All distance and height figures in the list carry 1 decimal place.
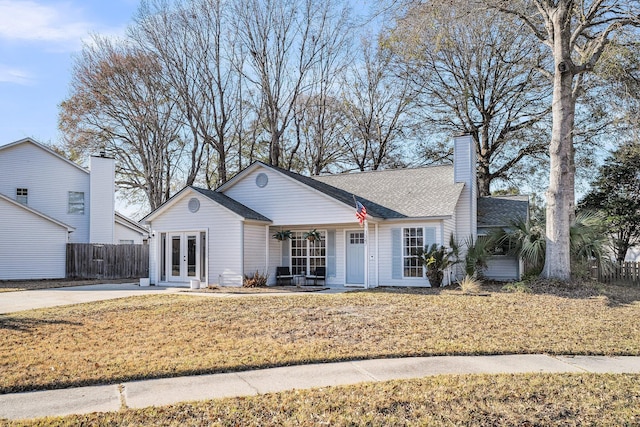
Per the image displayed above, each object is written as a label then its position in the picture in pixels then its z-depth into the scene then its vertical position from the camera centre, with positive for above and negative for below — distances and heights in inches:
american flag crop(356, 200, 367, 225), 636.1 +37.5
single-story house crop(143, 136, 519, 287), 690.8 +22.9
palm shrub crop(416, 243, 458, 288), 644.7 -26.5
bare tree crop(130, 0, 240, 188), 1094.4 +416.6
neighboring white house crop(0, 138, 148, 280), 904.3 +72.0
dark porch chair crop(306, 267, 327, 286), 722.2 -50.6
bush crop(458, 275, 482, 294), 581.3 -55.2
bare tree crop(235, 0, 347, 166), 1100.5 +438.8
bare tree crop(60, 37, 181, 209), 1116.5 +312.2
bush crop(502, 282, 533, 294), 579.0 -58.0
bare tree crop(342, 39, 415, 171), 1194.0 +333.9
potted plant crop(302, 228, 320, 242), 722.2 +10.2
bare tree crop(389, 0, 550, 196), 1023.0 +329.5
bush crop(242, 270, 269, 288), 685.3 -54.4
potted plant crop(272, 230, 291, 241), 743.1 +10.9
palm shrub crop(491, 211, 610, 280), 675.4 -2.8
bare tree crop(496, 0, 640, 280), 614.2 +206.8
